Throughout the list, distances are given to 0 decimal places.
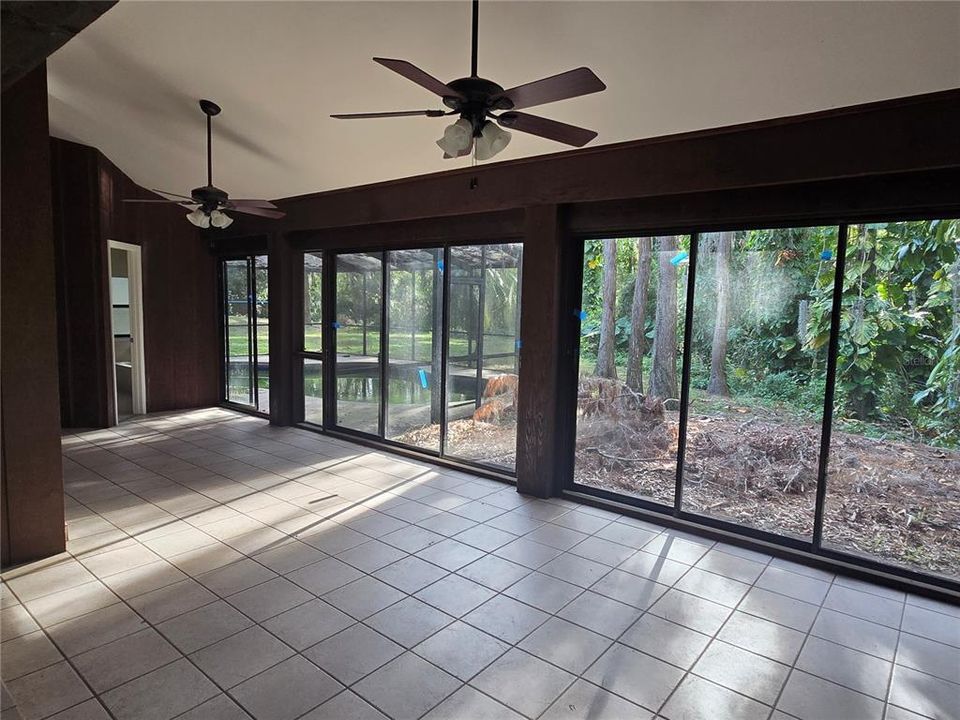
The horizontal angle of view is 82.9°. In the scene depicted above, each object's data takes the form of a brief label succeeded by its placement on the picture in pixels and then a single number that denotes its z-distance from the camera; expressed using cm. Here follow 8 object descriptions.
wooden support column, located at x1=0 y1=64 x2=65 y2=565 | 301
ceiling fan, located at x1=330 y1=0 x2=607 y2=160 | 208
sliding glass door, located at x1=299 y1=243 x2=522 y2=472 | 498
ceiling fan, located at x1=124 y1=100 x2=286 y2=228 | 432
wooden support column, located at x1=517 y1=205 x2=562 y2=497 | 427
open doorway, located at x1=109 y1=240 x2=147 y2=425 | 695
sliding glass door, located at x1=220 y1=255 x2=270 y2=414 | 715
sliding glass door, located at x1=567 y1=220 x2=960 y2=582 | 309
